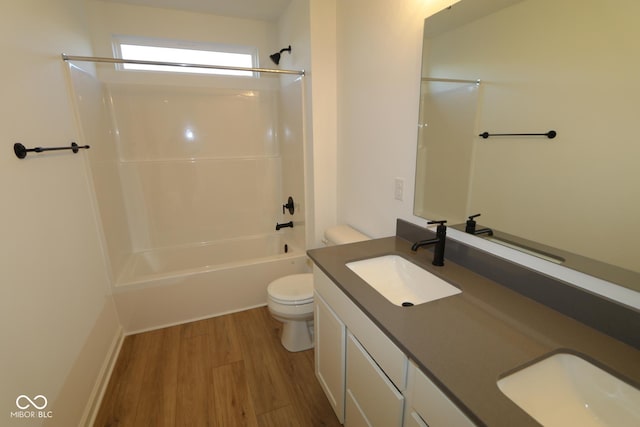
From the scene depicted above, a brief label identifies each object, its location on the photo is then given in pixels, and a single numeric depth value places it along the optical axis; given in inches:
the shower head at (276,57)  106.5
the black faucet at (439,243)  49.2
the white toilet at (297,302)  72.7
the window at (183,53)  101.7
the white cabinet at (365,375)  29.6
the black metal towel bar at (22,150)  45.8
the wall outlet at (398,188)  63.3
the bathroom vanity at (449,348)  26.4
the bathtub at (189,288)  84.4
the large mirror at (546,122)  29.9
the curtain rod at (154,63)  70.1
